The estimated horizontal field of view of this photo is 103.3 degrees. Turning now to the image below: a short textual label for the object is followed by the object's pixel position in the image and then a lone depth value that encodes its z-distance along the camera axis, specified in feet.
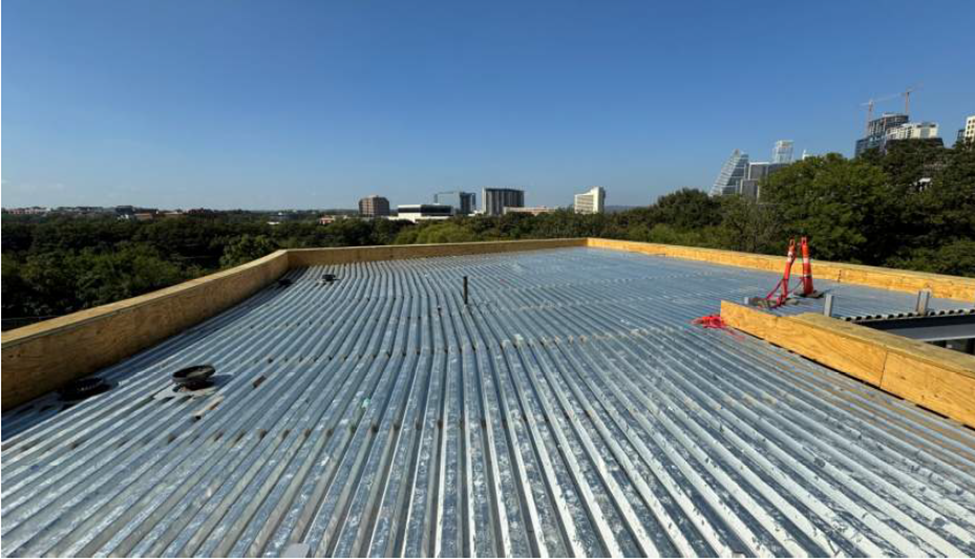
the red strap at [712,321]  19.06
